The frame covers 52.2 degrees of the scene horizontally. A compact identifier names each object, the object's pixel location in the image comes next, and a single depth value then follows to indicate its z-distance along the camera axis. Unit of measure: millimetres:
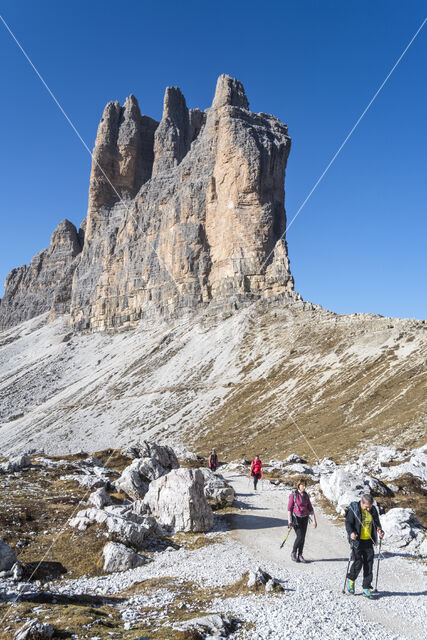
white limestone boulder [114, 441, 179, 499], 18484
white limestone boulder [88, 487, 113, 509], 15672
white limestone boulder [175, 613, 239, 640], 7242
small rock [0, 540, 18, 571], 10461
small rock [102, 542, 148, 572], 11398
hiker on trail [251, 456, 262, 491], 21609
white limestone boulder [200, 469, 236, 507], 18297
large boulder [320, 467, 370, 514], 16031
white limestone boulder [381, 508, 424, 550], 12580
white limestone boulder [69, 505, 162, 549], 12961
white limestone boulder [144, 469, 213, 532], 14617
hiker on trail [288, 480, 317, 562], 11367
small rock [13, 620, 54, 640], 6869
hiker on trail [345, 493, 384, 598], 9312
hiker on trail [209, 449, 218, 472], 26906
